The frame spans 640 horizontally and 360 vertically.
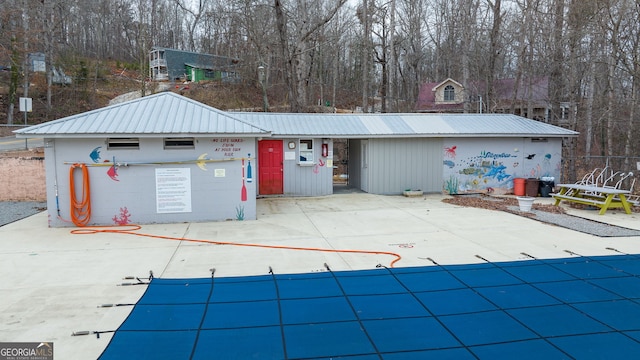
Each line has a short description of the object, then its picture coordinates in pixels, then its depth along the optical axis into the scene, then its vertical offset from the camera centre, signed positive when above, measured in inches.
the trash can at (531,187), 560.1 -45.4
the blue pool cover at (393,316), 154.3 -69.3
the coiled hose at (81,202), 366.0 -39.6
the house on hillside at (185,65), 1412.4 +313.0
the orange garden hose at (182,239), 290.0 -64.4
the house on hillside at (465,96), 1106.7 +163.8
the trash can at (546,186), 554.9 -43.9
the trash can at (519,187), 566.6 -45.7
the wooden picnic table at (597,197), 430.0 -48.2
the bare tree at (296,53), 772.6 +189.4
